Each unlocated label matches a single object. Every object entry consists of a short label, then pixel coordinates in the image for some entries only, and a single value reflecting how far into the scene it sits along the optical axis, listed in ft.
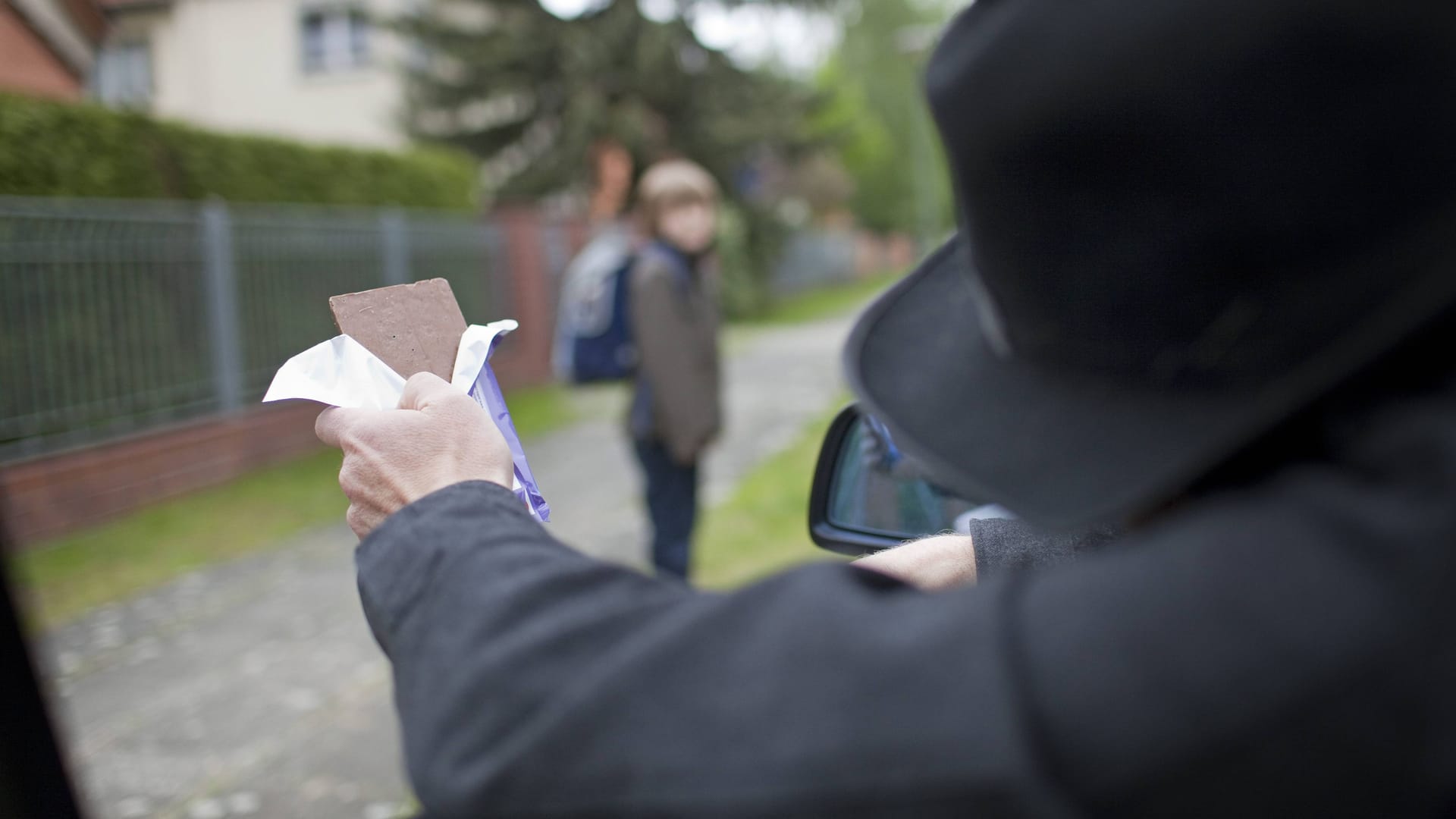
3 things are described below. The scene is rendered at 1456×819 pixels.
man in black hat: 2.13
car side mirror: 6.66
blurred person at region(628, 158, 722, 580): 15.30
